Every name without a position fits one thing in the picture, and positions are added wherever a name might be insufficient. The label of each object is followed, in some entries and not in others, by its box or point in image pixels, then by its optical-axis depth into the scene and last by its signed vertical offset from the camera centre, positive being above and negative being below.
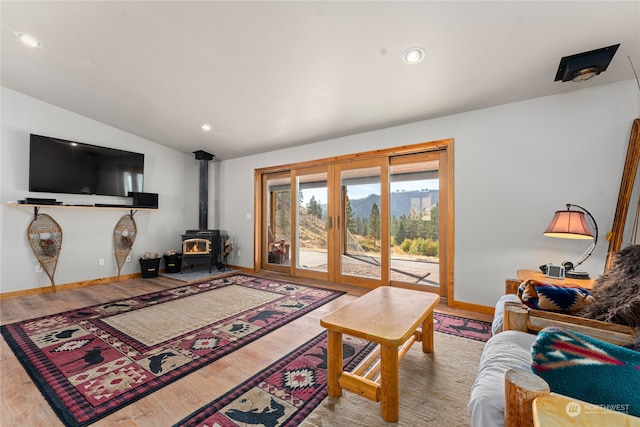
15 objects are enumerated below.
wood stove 5.01 -0.59
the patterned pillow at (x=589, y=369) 0.67 -0.43
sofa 0.73 -0.62
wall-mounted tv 3.71 +0.81
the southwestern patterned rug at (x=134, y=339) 1.67 -1.12
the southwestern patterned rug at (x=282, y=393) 1.42 -1.13
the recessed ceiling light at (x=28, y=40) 2.58 +1.85
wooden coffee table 1.42 -0.67
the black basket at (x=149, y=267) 4.74 -0.93
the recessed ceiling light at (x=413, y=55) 2.24 +1.47
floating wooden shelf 3.48 +0.17
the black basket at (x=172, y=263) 5.09 -0.91
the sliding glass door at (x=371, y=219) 3.56 -0.03
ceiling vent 2.07 +1.30
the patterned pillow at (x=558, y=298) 1.37 -0.45
